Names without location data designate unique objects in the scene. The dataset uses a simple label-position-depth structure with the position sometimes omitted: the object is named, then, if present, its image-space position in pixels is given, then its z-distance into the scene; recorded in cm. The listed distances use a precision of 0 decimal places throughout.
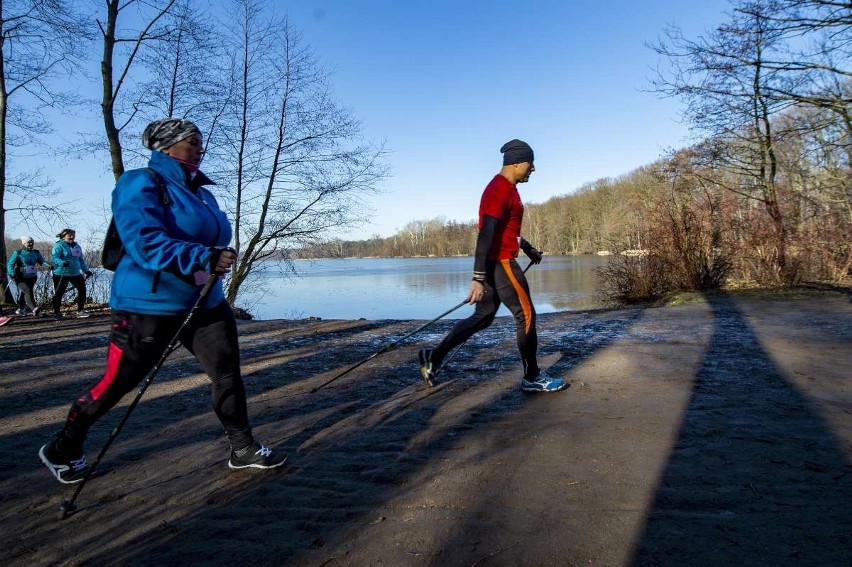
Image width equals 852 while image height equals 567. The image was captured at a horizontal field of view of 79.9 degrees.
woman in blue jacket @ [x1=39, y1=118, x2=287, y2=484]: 256
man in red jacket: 423
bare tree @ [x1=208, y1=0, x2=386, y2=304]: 1433
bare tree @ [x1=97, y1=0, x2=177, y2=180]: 1174
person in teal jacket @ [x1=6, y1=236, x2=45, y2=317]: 1175
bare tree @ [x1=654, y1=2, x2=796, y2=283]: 1192
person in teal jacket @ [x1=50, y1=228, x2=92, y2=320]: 1114
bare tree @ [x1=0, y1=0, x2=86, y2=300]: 1203
